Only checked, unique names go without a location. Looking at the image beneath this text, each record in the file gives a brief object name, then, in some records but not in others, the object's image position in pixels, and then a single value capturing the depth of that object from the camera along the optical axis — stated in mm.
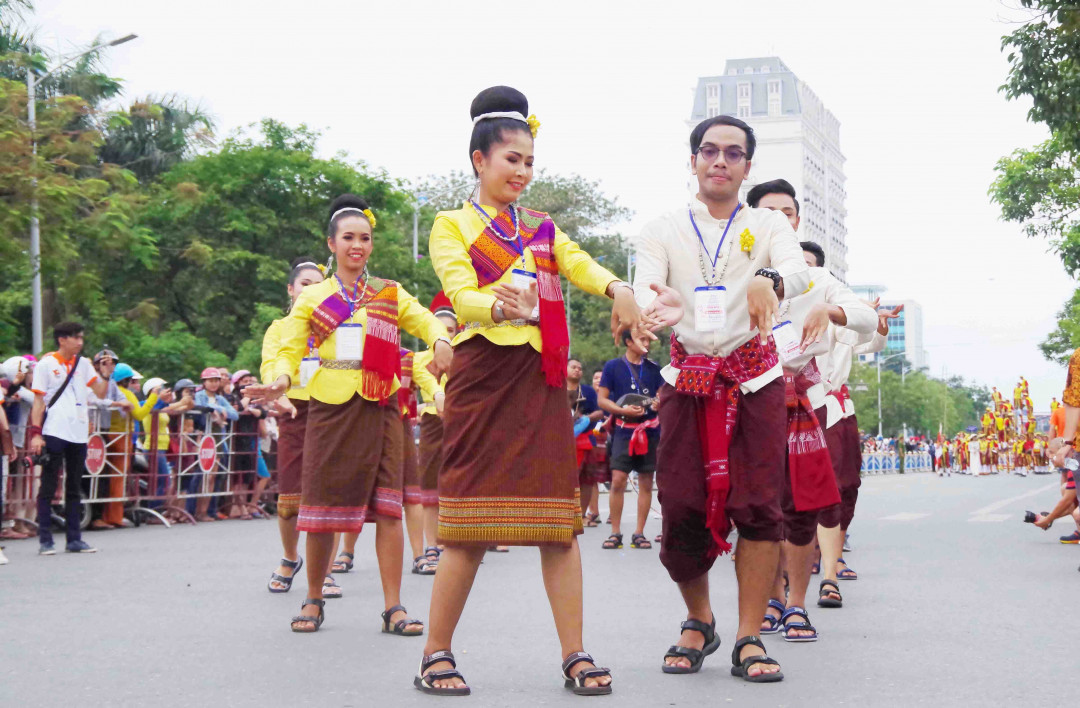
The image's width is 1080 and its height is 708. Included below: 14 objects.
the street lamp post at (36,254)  18094
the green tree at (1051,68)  15977
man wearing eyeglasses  5656
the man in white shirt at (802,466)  6898
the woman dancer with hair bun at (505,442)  5344
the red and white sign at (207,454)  18047
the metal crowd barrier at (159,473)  15273
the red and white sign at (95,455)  15734
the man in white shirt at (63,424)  12836
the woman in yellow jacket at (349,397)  7320
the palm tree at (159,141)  39688
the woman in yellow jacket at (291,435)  8555
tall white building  137750
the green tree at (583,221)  58156
